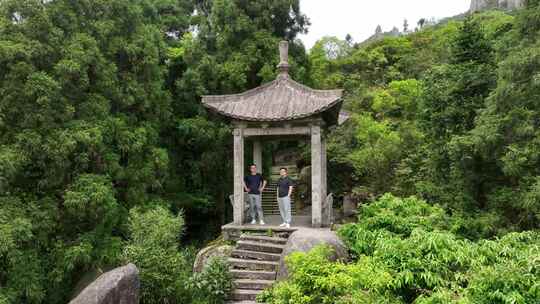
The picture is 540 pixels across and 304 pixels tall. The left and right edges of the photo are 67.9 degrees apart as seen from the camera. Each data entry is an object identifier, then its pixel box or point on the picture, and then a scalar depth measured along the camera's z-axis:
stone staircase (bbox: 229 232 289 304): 7.95
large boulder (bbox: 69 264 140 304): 6.90
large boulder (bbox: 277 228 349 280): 7.27
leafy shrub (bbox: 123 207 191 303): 8.23
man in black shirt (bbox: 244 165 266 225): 10.16
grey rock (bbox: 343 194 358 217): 17.19
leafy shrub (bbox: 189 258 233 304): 7.76
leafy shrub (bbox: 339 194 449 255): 7.47
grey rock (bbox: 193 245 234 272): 9.05
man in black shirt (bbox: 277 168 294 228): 9.81
